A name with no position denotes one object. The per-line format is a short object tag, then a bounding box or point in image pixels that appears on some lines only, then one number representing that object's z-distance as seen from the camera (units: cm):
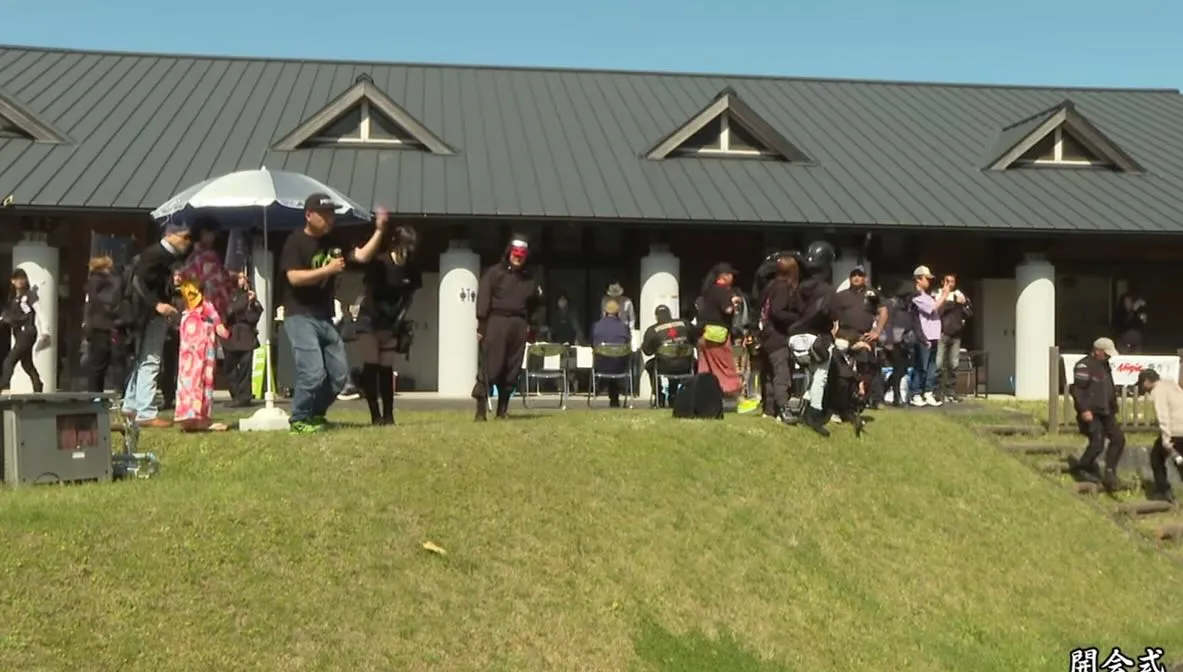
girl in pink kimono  914
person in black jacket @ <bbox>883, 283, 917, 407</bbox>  1440
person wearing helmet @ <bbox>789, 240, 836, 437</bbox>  1073
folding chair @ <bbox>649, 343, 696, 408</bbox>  1262
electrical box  736
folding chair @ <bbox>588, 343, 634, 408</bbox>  1434
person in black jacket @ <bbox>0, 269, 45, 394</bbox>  1357
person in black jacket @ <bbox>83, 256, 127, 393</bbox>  1005
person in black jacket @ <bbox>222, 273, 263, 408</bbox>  1247
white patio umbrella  952
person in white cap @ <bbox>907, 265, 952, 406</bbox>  1465
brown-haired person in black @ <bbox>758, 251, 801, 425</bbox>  1110
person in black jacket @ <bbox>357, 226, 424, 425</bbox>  939
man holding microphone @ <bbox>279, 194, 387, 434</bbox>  870
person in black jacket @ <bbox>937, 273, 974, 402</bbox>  1517
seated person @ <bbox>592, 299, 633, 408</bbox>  1447
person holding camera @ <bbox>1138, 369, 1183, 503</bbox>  1220
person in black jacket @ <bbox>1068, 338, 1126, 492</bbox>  1224
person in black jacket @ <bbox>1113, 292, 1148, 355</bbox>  1772
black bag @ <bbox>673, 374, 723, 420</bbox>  1108
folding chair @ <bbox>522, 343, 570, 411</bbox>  1501
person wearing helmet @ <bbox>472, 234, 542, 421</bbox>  998
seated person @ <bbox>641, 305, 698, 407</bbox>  1262
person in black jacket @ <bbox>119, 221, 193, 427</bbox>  921
